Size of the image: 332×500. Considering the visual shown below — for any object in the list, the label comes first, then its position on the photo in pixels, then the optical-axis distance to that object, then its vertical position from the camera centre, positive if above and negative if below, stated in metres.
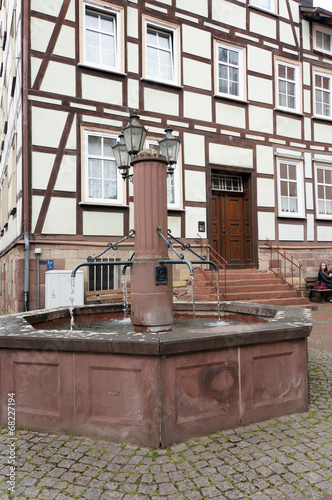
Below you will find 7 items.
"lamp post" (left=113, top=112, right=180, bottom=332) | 3.99 +0.20
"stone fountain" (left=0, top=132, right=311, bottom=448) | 3.06 -0.85
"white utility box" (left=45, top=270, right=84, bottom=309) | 9.02 -0.38
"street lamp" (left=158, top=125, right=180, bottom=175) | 6.28 +1.87
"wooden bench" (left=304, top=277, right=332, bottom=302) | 12.66 -0.62
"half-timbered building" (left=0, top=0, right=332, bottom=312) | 9.62 +4.06
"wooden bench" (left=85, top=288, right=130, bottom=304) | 9.61 -0.58
